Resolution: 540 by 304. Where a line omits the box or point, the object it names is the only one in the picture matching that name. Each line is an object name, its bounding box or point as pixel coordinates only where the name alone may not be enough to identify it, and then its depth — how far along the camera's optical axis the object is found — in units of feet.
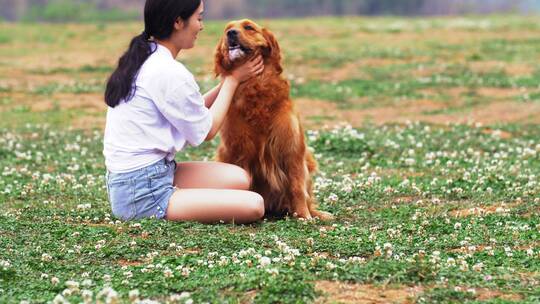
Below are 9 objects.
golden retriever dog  51.41
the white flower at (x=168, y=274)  38.84
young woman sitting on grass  48.25
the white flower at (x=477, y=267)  40.19
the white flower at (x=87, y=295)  34.78
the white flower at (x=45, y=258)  43.12
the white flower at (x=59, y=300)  33.71
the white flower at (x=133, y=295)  34.05
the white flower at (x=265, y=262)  38.94
